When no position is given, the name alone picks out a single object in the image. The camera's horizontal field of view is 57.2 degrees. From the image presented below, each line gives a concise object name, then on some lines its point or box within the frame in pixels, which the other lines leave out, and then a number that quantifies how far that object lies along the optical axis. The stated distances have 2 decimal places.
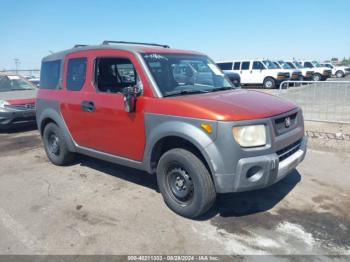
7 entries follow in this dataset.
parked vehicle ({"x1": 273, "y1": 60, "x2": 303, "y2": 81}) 21.08
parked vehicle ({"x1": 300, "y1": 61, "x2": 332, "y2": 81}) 25.73
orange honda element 3.32
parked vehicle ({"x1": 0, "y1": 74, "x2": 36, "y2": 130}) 8.60
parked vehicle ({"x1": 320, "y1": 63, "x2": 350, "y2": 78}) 32.78
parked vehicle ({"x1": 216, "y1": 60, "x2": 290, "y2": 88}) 20.27
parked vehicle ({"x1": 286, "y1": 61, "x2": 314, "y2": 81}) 24.72
